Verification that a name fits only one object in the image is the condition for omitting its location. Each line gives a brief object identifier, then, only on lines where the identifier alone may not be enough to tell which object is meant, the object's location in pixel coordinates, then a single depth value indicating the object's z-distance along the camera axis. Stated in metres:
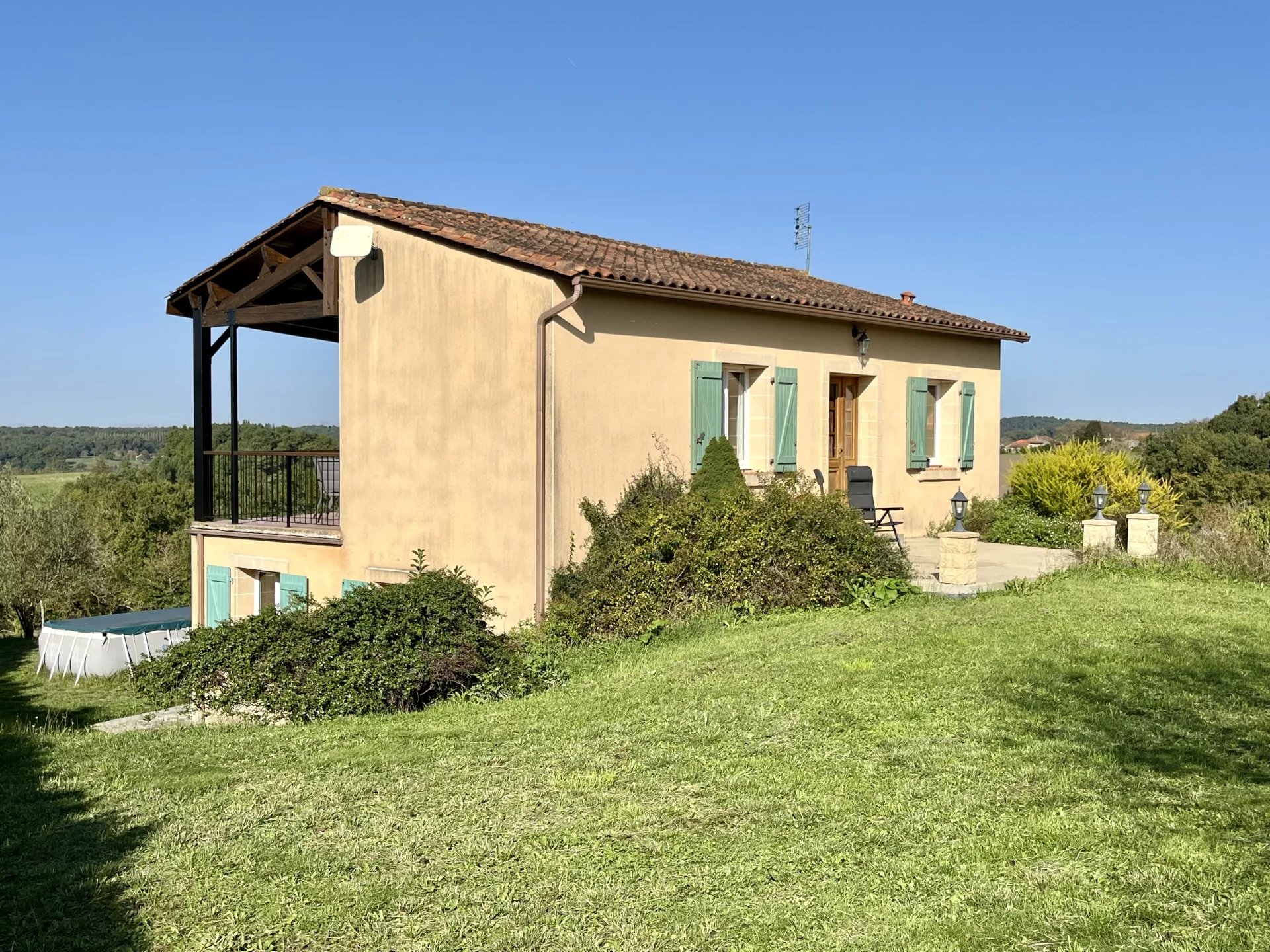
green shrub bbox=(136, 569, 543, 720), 7.61
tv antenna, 19.14
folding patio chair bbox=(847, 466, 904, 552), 12.70
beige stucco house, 10.38
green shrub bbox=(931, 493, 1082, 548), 13.77
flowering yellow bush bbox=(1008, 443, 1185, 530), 14.45
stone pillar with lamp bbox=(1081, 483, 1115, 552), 11.73
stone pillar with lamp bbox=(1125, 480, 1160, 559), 11.40
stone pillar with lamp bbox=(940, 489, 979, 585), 9.91
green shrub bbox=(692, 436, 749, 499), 10.97
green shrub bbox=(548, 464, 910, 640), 9.47
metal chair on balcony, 13.23
